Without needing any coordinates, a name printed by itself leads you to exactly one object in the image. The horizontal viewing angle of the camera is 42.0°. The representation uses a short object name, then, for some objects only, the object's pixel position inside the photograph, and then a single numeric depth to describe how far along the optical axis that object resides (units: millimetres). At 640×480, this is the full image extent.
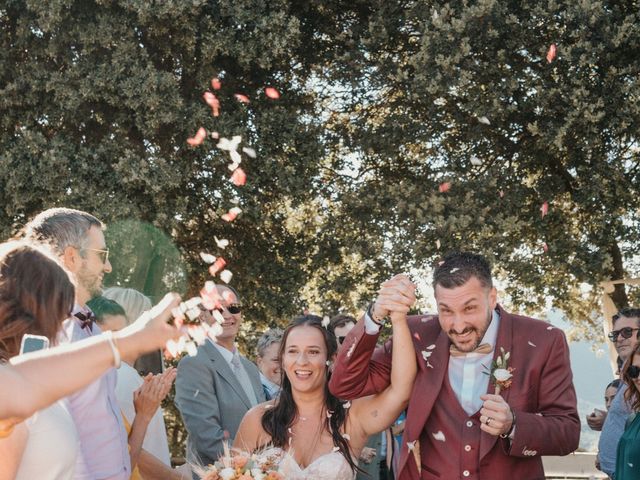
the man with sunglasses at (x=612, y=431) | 5879
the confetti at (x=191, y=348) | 2482
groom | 3941
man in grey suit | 5832
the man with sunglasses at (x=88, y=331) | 4020
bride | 4688
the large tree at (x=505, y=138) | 11758
